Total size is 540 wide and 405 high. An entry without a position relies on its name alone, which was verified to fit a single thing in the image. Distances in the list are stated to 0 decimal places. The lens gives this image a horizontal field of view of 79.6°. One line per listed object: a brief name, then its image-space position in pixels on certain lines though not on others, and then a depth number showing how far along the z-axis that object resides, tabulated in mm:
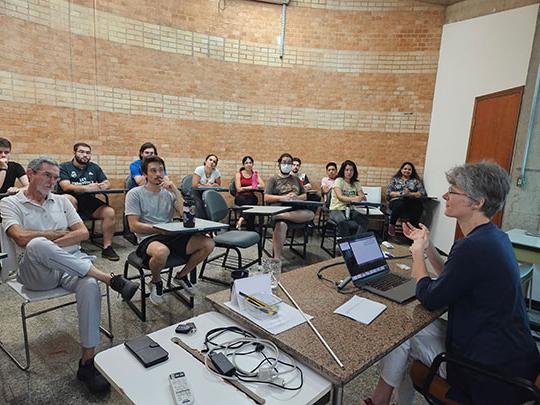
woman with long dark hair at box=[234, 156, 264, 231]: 5344
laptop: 1644
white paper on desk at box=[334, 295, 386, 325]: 1372
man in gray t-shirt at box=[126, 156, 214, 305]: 2701
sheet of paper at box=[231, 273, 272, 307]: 1393
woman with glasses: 1286
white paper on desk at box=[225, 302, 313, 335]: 1255
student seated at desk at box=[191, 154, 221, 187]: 5309
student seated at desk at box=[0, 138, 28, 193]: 3727
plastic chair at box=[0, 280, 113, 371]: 1976
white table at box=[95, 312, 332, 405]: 939
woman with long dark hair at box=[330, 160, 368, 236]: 4469
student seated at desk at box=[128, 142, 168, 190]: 4652
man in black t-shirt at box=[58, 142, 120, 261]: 4227
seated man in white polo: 1957
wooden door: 4176
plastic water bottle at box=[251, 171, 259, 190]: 5628
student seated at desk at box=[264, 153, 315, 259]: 4223
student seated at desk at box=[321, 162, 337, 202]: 5886
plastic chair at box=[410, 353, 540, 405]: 1168
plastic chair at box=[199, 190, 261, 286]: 3309
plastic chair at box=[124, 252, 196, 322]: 2686
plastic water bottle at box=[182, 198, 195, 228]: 2691
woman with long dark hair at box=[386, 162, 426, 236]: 5516
